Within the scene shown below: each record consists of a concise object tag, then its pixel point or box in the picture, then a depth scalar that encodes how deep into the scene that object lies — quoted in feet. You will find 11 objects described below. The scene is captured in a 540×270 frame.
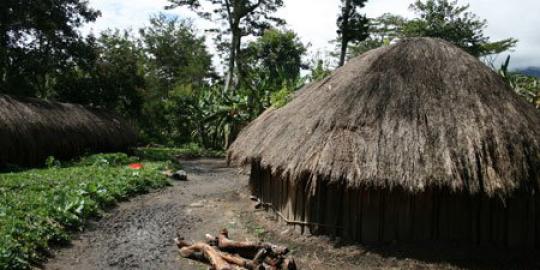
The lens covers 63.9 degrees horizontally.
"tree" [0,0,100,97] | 57.11
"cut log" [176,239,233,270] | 21.01
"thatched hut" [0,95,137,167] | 43.88
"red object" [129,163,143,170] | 44.73
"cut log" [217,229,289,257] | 22.61
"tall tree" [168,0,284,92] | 88.74
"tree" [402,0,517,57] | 106.32
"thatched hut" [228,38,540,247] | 22.20
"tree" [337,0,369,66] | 90.53
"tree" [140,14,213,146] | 88.58
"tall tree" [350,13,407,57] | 117.39
